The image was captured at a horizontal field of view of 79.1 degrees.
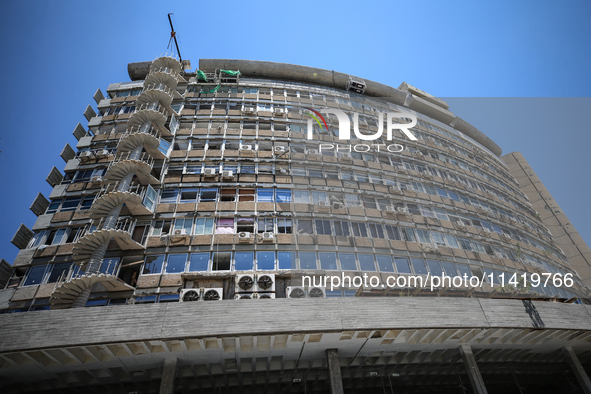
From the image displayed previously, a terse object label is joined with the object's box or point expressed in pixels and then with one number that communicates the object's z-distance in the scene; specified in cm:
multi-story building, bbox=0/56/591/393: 1488
